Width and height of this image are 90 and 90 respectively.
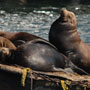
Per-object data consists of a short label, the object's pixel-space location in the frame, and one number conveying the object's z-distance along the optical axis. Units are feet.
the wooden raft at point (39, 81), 35.81
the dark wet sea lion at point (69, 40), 43.37
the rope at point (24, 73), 35.47
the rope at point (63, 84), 36.06
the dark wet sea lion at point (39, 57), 37.83
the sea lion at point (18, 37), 48.73
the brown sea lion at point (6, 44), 42.97
